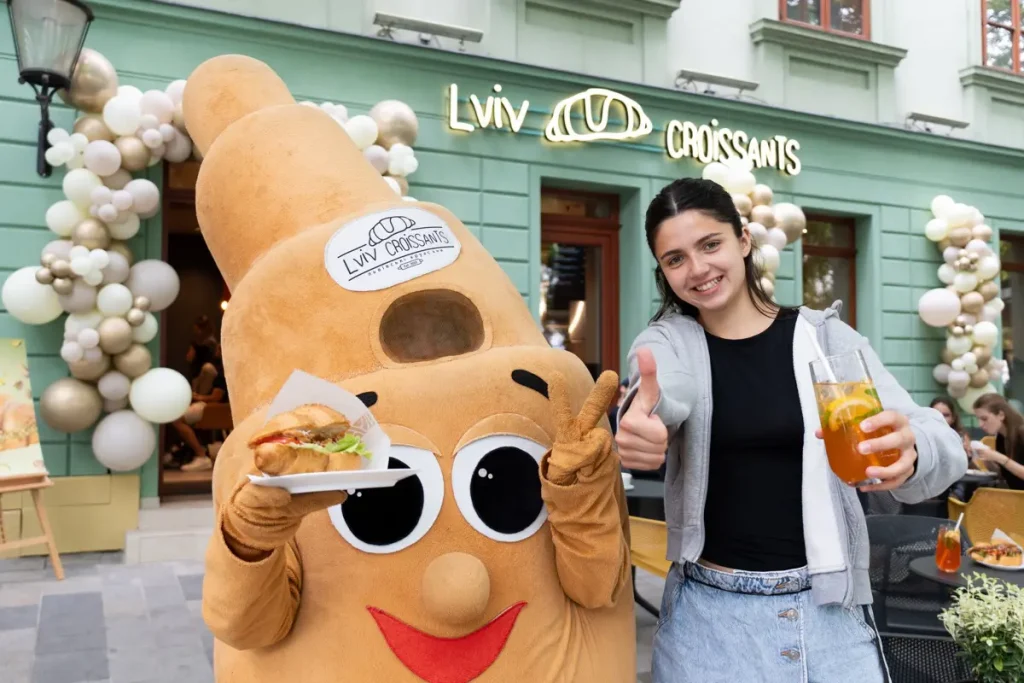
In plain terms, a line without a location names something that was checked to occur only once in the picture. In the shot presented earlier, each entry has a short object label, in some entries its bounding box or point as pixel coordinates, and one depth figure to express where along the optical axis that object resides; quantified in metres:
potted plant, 2.09
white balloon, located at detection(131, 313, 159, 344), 5.07
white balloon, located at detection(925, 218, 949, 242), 8.36
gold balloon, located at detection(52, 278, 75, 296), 4.76
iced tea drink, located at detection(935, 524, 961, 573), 3.00
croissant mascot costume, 1.50
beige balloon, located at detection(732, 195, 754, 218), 6.76
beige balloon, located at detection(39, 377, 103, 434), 4.97
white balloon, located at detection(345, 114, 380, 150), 5.48
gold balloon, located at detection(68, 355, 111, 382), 4.93
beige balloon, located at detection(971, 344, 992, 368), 8.11
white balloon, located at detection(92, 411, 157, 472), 5.07
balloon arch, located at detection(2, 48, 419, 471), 4.88
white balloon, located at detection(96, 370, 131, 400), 5.05
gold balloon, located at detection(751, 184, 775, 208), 6.89
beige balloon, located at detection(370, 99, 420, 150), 5.74
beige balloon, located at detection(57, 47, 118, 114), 4.96
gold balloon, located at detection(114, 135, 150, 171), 5.00
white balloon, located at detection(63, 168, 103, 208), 4.88
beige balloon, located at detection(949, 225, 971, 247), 8.20
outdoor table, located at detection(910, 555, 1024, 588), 2.87
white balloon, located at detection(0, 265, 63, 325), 4.89
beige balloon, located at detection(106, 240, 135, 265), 5.07
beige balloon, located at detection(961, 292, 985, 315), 8.10
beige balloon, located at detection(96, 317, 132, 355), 4.88
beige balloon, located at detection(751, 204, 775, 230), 6.82
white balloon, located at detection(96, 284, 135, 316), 4.90
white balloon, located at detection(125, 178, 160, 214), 4.98
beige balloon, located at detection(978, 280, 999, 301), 8.15
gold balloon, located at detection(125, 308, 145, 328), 4.96
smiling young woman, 1.48
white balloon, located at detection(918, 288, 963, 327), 8.03
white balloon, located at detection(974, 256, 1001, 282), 8.04
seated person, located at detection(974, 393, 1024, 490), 4.91
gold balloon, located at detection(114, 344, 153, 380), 5.05
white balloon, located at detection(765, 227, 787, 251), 6.85
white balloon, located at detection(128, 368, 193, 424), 5.05
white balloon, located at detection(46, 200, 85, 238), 4.93
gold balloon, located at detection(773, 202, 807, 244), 7.07
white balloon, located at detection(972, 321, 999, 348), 8.02
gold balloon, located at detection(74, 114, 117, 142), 5.00
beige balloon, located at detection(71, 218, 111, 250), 4.87
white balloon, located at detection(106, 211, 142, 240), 5.01
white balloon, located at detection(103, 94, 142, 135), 4.98
